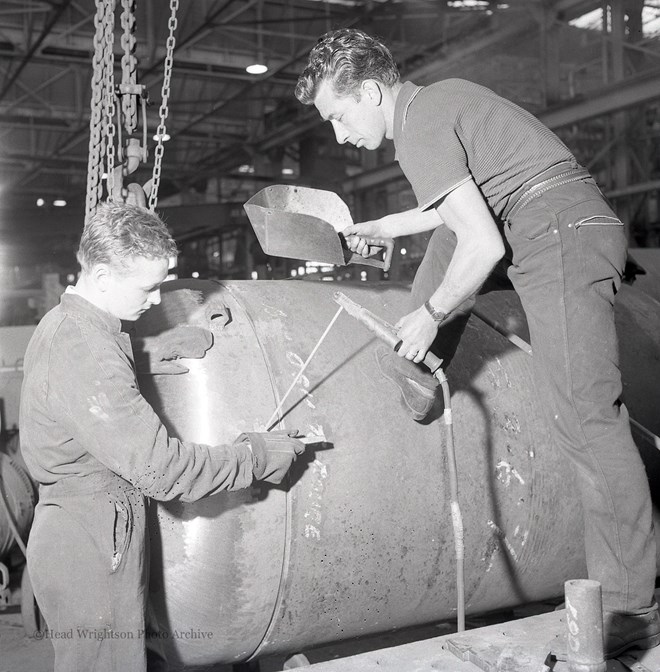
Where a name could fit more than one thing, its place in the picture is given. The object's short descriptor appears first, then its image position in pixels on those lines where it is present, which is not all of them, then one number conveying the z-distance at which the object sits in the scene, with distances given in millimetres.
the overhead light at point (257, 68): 11416
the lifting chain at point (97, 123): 2912
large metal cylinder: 2271
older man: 2035
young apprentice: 2059
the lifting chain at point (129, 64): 2863
